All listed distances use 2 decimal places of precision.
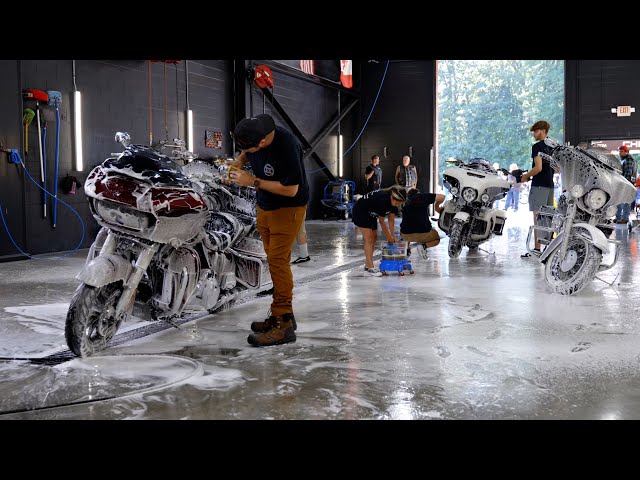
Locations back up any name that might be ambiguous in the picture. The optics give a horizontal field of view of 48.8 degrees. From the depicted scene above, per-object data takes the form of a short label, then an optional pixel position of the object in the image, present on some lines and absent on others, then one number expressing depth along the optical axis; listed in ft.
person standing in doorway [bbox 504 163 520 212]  71.20
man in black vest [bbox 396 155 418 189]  62.08
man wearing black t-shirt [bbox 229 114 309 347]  13.33
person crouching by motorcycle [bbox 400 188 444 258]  26.50
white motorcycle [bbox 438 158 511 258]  27.86
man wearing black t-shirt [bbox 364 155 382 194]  62.18
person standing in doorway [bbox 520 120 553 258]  26.81
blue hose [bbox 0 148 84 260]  28.76
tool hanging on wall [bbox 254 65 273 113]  48.39
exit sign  60.18
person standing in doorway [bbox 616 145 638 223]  45.70
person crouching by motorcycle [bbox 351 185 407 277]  23.54
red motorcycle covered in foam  11.99
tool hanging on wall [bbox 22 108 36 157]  29.81
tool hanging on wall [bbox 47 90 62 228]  31.01
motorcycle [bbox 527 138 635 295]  19.01
